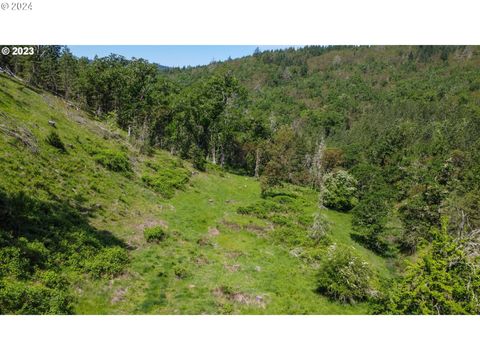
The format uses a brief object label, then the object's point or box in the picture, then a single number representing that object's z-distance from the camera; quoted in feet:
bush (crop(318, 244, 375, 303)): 79.53
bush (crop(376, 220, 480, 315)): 48.47
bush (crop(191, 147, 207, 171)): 212.84
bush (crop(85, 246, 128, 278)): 66.02
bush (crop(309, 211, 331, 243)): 117.39
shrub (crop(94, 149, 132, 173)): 129.80
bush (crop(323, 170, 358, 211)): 208.23
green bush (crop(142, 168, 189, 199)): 139.85
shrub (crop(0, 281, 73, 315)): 46.91
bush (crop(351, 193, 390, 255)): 149.48
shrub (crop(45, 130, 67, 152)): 115.96
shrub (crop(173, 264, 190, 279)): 76.96
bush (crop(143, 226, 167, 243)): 91.43
